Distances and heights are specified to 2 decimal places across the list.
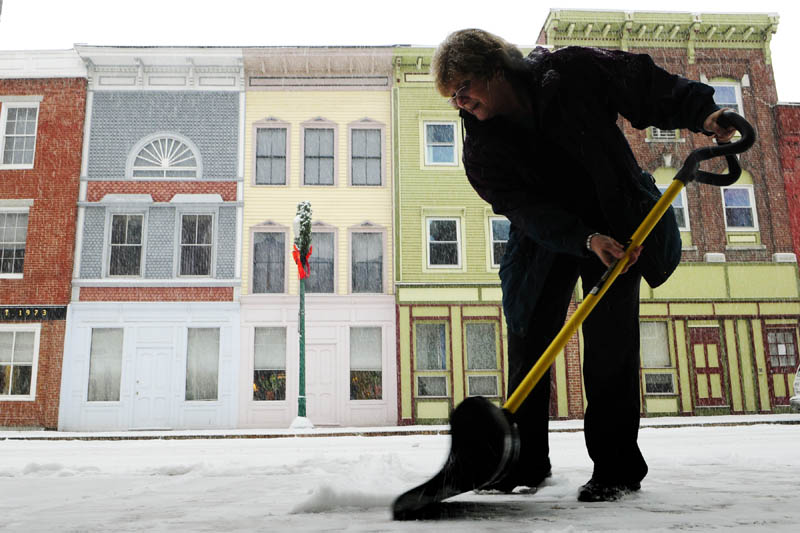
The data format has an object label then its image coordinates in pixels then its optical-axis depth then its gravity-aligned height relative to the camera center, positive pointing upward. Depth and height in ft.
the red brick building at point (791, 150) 50.55 +17.38
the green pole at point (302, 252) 41.22 +8.57
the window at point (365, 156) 49.60 +17.02
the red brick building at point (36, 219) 45.32 +12.08
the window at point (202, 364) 45.62 +1.62
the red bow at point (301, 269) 42.34 +7.55
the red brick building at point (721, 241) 47.80 +10.28
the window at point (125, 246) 46.85 +9.96
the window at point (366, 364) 46.32 +1.48
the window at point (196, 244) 47.06 +10.07
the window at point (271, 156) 49.03 +16.94
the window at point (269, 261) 47.26 +8.90
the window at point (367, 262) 47.80 +8.82
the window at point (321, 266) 47.44 +8.51
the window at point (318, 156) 49.32 +16.97
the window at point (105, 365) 45.37 +1.64
